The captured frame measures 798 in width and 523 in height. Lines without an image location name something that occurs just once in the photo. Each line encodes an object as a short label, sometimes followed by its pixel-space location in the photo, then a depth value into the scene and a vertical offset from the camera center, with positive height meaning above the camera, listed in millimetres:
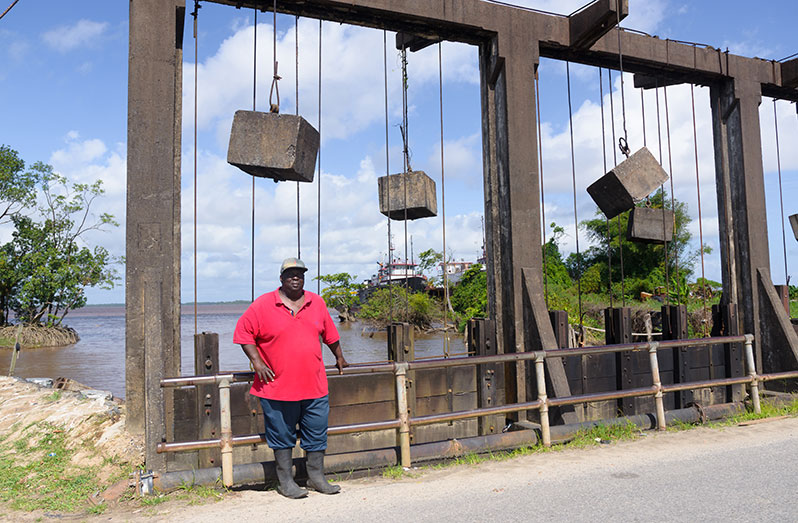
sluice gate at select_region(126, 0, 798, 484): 5234 +337
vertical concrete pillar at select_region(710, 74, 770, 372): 8531 +1612
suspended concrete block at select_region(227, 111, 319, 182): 5457 +1615
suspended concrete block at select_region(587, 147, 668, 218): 7051 +1521
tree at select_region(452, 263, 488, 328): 33538 +967
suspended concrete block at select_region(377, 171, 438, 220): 6496 +1303
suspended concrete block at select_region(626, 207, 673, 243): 7598 +1038
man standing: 4285 -410
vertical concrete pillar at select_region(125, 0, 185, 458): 5219 +1221
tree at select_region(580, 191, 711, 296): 38906 +3266
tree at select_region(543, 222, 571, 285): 35181 +2626
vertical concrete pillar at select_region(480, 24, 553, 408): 6719 +1476
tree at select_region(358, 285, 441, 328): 36750 +206
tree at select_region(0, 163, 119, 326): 30469 +2789
